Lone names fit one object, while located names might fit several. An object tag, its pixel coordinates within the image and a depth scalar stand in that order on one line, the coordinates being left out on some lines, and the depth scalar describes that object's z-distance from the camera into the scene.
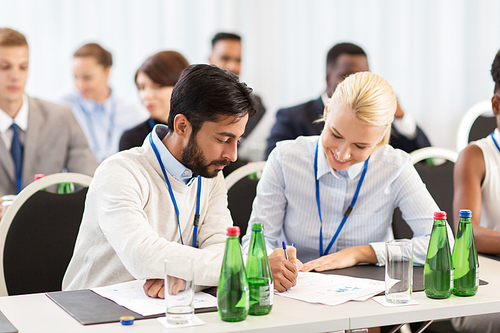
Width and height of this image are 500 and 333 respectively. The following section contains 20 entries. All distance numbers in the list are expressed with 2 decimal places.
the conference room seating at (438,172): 3.83
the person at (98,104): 6.55
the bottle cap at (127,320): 2.63
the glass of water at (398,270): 2.77
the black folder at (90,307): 2.67
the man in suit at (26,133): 4.76
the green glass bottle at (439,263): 2.81
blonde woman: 3.33
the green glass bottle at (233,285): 2.62
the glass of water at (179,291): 2.59
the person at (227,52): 6.70
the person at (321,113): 4.92
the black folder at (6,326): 2.60
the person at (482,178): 3.47
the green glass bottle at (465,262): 2.84
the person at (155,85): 4.75
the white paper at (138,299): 2.74
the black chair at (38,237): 3.26
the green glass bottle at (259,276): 2.69
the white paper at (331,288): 2.81
